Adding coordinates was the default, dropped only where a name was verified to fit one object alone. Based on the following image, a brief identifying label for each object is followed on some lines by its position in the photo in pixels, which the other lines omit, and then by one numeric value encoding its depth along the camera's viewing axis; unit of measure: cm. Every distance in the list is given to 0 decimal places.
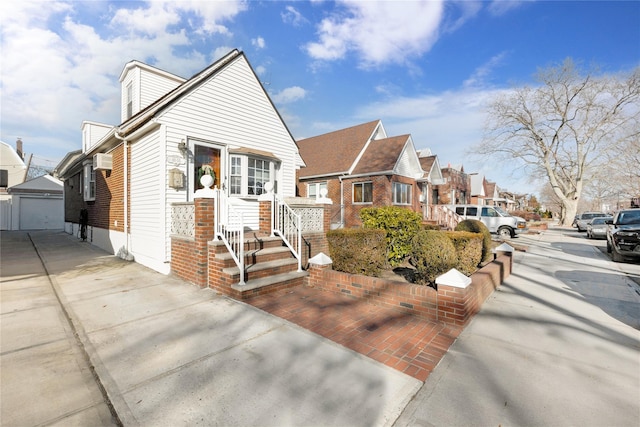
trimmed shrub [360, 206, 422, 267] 618
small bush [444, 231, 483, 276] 520
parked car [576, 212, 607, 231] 2157
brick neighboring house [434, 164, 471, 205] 2581
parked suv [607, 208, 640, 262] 836
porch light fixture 649
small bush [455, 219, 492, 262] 676
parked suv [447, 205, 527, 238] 1567
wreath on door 695
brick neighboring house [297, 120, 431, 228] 1536
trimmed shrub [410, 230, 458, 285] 451
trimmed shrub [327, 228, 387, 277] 512
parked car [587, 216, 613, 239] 1562
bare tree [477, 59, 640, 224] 2452
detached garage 1931
